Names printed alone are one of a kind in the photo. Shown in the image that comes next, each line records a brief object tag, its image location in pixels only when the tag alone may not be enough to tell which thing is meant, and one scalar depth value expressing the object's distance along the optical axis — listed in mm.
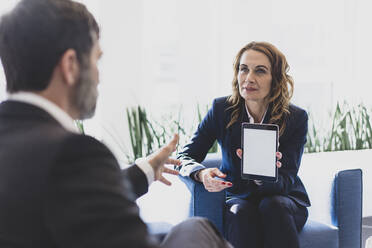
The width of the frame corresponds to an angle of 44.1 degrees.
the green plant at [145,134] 3189
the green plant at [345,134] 3893
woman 2186
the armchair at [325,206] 2314
